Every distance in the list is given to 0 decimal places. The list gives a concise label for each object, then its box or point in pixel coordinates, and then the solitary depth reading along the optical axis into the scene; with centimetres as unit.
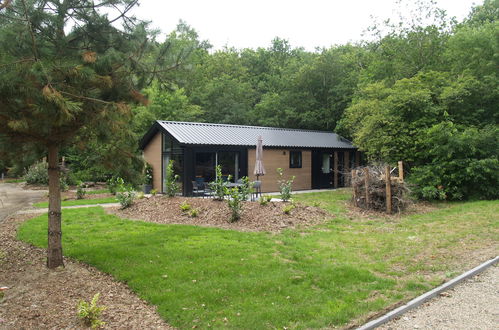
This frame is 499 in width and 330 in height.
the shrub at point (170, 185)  1264
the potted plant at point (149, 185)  1753
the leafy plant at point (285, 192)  1154
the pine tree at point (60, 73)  439
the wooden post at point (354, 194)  1300
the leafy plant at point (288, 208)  1013
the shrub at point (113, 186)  1714
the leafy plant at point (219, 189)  1111
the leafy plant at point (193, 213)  1016
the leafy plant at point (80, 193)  1599
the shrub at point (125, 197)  1186
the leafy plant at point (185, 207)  1066
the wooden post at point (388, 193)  1181
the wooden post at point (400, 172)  1243
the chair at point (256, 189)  1329
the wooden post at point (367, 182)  1236
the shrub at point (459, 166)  1398
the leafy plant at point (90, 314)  402
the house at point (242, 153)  1605
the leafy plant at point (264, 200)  1099
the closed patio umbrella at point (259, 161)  1375
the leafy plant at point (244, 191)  997
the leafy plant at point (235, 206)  954
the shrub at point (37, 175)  2311
